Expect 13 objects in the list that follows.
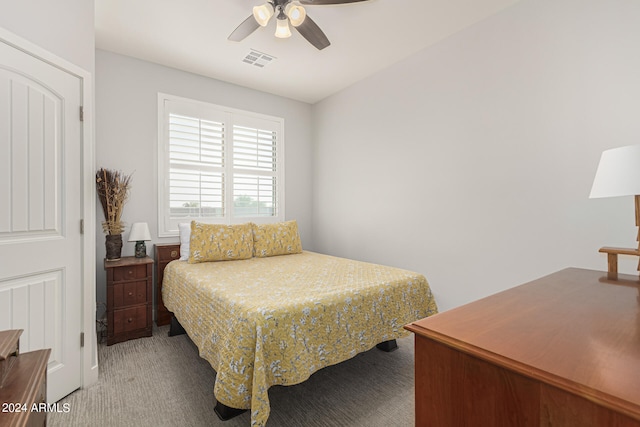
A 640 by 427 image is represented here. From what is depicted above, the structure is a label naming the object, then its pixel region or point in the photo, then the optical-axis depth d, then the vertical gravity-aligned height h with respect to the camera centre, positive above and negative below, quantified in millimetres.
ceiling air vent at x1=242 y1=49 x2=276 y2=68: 3102 +1652
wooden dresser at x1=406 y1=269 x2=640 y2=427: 602 -351
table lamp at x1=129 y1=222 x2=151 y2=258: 2914 -259
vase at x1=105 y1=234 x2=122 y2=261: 2836 -359
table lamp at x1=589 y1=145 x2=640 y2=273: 1274 +168
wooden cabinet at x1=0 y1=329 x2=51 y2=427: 632 -431
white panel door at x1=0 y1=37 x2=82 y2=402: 1615 -5
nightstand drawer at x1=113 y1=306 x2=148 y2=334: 2676 -1013
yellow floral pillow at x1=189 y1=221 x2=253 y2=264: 2996 -343
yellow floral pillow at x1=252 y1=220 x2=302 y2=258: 3395 -344
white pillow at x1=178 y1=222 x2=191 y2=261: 3113 -310
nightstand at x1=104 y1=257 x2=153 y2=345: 2652 -825
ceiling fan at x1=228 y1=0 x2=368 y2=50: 2079 +1426
